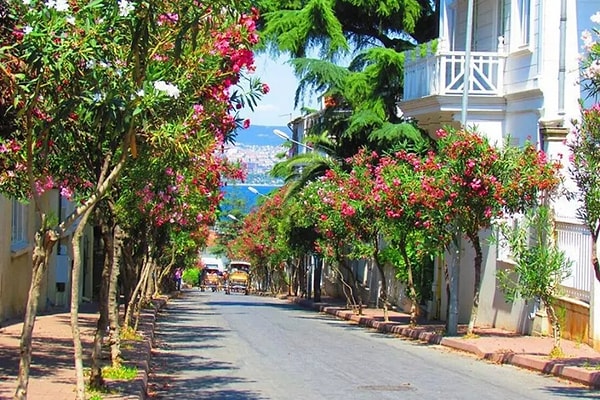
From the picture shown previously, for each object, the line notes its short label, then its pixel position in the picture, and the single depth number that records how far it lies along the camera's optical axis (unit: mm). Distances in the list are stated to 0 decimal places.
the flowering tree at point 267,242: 61275
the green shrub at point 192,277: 121175
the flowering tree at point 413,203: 23812
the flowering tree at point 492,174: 22359
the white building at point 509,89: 23172
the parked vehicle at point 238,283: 93250
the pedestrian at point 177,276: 71750
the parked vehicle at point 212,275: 106625
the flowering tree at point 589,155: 15328
